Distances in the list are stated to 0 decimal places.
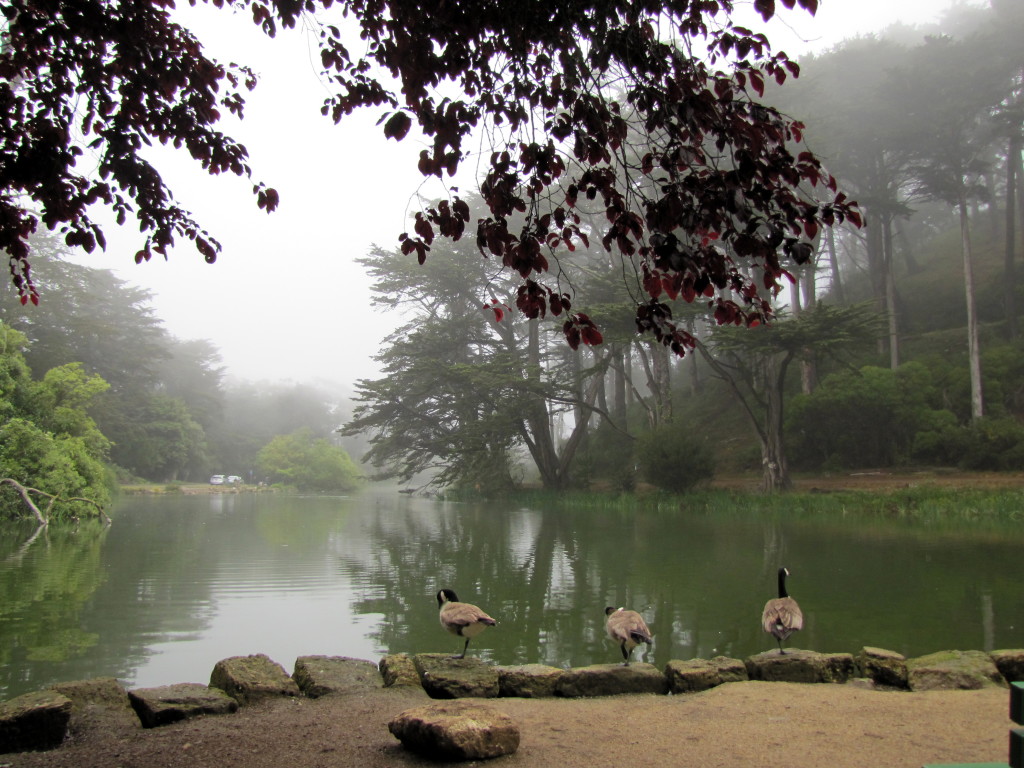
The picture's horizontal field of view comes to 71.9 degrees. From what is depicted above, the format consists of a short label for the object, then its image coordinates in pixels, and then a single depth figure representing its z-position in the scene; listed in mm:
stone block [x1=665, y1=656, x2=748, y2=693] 4621
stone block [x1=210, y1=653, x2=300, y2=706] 4309
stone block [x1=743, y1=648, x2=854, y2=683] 4816
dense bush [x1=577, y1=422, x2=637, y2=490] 25109
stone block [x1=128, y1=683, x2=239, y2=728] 3874
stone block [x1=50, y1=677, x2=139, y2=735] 3816
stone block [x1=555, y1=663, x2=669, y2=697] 4578
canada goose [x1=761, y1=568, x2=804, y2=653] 5148
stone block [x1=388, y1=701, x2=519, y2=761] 3213
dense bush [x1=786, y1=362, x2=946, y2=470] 22094
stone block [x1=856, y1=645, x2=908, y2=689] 4667
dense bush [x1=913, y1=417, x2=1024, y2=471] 19062
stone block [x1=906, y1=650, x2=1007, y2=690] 4543
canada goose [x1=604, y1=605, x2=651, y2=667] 4840
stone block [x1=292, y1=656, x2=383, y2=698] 4449
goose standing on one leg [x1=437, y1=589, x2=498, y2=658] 4945
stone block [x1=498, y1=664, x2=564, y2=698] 4586
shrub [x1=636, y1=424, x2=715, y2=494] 21406
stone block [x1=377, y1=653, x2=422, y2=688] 4711
